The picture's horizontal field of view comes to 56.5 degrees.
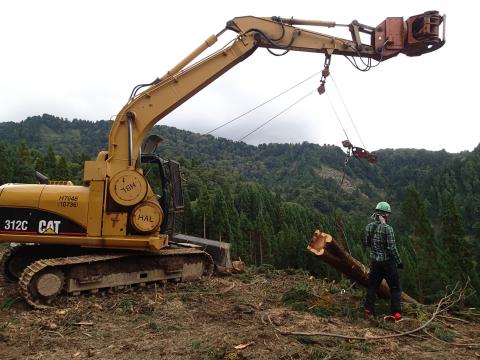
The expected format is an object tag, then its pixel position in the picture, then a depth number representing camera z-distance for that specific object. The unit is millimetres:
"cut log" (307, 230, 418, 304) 7902
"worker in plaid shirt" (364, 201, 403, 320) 7215
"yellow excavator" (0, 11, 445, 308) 8297
